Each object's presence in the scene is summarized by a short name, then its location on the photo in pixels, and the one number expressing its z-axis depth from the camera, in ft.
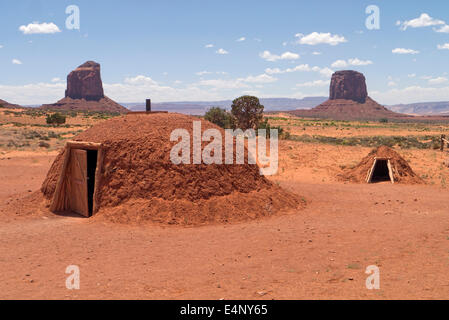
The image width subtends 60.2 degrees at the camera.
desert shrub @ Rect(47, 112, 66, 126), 146.10
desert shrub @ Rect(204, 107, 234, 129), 109.09
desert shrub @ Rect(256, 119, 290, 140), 99.19
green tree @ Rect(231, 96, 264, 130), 107.96
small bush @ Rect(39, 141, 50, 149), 82.69
